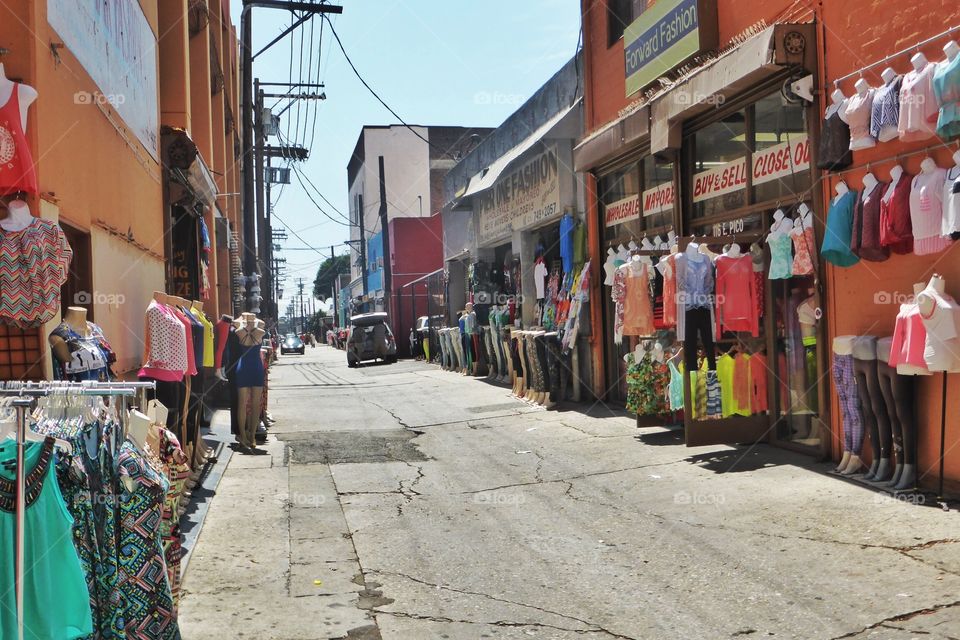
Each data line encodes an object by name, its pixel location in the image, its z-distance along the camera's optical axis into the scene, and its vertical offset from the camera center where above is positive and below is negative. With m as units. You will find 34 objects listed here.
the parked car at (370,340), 29.83 -0.48
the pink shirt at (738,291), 8.70 +0.30
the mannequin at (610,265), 11.92 +0.81
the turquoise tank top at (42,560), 3.24 -0.87
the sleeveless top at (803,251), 7.92 +0.64
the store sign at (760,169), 8.31 +1.62
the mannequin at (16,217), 5.27 +0.72
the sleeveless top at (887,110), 6.53 +1.60
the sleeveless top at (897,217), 6.49 +0.77
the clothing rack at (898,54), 6.15 +2.07
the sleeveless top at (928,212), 6.19 +0.77
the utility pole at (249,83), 18.48 +5.41
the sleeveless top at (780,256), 8.24 +0.62
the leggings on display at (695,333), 8.79 -0.13
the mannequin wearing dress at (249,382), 10.58 -0.66
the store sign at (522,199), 15.11 +2.54
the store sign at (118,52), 6.91 +2.68
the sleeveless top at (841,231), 7.16 +0.74
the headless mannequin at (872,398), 6.86 -0.65
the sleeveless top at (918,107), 6.16 +1.53
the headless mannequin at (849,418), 7.17 -0.84
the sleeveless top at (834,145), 7.20 +1.48
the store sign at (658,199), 11.21 +1.65
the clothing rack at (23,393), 3.17 -0.26
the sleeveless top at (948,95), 5.82 +1.52
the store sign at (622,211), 12.22 +1.65
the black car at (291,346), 51.03 -1.05
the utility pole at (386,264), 37.91 +2.89
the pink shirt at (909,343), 6.18 -0.18
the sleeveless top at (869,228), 6.81 +0.73
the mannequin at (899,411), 6.57 -0.72
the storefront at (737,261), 8.16 +0.64
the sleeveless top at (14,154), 5.22 +1.10
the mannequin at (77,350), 5.61 -0.12
